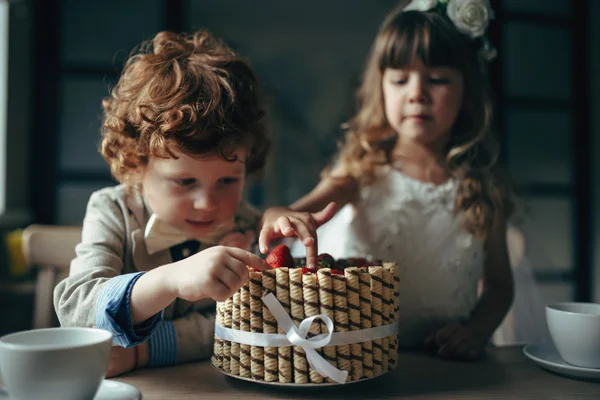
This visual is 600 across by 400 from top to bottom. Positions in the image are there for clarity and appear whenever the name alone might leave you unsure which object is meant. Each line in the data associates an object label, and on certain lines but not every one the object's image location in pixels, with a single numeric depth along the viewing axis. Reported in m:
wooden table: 0.67
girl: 1.05
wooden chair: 1.18
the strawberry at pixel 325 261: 0.75
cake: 0.66
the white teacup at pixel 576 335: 0.73
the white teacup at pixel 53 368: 0.51
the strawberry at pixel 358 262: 0.80
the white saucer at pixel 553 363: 0.74
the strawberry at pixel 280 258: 0.75
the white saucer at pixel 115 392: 0.59
